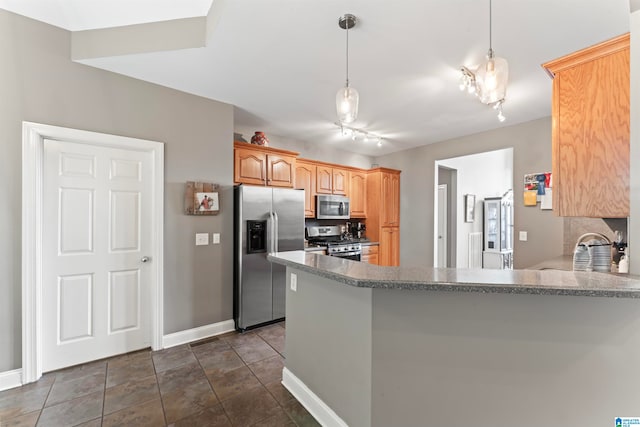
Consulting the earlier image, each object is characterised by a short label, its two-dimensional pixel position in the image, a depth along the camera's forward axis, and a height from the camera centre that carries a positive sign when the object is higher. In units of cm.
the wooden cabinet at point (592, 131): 154 +49
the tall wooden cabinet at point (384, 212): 532 +6
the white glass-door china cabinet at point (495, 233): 618 -40
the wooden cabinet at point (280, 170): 387 +63
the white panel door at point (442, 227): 548 -24
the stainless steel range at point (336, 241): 462 -47
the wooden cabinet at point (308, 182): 468 +56
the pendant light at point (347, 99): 188 +78
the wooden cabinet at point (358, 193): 540 +42
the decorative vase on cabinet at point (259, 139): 385 +104
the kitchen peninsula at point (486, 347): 119 -62
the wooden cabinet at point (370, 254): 507 -72
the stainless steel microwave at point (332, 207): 487 +14
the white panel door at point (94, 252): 242 -35
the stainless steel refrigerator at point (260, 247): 330 -40
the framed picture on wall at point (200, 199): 299 +17
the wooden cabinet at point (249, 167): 358 +63
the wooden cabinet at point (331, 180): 493 +63
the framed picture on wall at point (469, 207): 585 +17
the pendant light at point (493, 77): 153 +76
